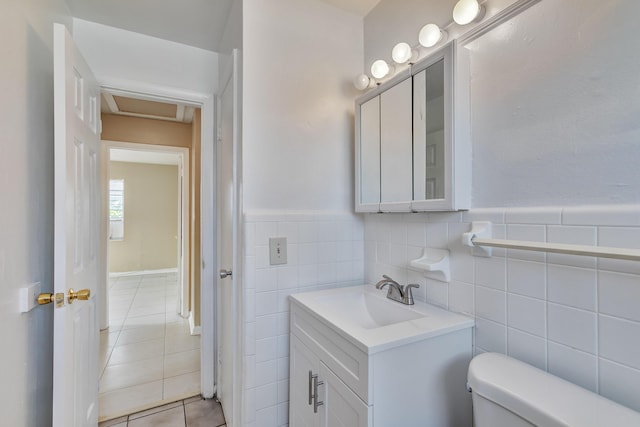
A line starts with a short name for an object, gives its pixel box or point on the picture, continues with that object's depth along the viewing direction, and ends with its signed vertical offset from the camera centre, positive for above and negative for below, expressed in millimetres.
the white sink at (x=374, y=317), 924 -380
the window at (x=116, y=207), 5578 +178
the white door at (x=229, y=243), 1497 -157
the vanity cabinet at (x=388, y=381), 888 -544
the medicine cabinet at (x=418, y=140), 1079 +323
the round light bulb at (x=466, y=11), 1007 +696
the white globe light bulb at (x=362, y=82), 1519 +685
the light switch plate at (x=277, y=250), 1436 -169
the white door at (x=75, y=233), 1058 -72
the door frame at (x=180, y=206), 3057 +117
